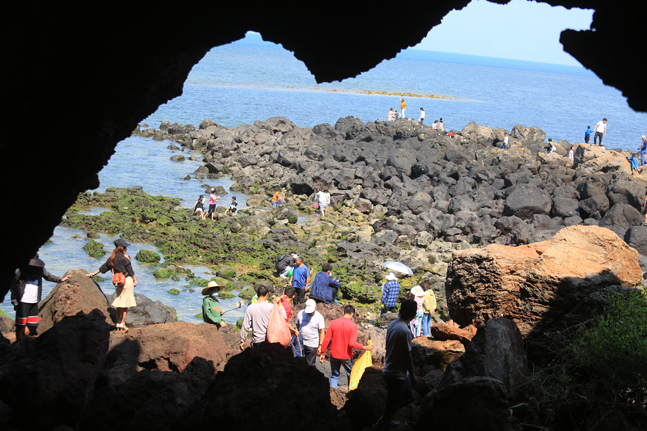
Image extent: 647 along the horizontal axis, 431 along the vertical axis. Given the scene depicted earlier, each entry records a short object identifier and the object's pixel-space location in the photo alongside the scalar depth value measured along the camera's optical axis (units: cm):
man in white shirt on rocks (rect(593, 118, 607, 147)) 4438
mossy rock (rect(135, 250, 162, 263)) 1922
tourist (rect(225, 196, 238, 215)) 2580
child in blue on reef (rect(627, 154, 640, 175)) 3406
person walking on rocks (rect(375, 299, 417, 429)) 709
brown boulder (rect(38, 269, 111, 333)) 1071
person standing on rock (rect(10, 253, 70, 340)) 1034
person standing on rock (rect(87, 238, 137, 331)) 1155
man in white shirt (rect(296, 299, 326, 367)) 1041
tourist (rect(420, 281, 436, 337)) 1454
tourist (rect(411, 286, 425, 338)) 1414
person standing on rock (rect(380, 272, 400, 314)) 1472
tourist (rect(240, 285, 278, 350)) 998
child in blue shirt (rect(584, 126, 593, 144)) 4529
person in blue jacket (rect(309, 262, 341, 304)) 1417
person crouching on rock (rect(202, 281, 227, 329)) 1200
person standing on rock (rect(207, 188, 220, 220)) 2459
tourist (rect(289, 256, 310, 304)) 1494
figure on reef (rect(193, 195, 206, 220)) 2470
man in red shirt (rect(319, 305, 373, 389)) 996
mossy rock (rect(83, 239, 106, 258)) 1948
